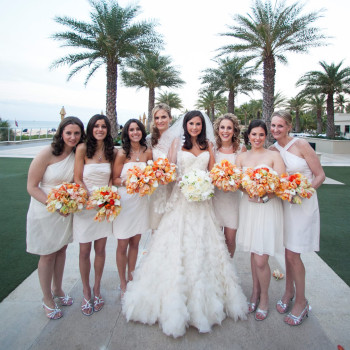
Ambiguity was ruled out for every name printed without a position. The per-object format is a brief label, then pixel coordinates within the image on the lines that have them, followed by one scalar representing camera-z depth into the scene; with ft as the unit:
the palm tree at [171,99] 126.41
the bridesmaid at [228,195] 11.67
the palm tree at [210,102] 128.03
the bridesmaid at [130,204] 10.84
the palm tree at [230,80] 78.40
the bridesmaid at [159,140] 11.89
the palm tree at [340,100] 89.02
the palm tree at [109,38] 46.47
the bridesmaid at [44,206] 9.64
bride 9.21
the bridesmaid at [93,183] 10.14
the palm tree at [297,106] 133.08
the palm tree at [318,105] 119.85
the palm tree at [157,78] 75.66
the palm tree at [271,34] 45.34
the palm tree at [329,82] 76.89
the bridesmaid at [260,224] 9.75
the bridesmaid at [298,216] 9.70
